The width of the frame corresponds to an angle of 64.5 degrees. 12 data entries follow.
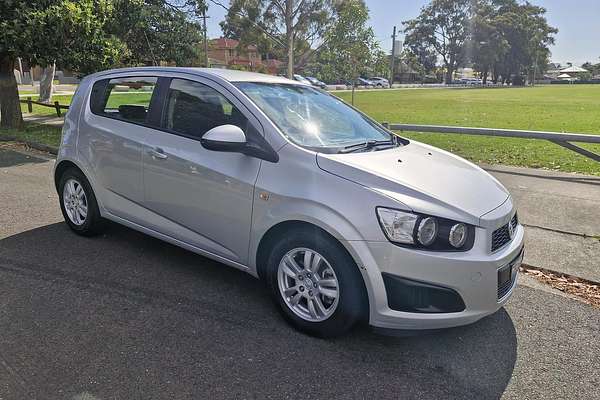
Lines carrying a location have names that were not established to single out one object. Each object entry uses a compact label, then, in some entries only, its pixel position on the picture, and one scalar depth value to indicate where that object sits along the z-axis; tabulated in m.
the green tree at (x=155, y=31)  14.03
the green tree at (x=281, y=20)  34.41
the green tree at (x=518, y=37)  87.75
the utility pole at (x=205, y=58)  27.16
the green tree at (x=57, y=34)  10.14
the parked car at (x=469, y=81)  99.50
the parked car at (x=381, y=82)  73.71
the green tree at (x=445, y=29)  88.81
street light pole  60.96
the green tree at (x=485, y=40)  85.38
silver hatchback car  2.74
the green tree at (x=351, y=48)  15.40
